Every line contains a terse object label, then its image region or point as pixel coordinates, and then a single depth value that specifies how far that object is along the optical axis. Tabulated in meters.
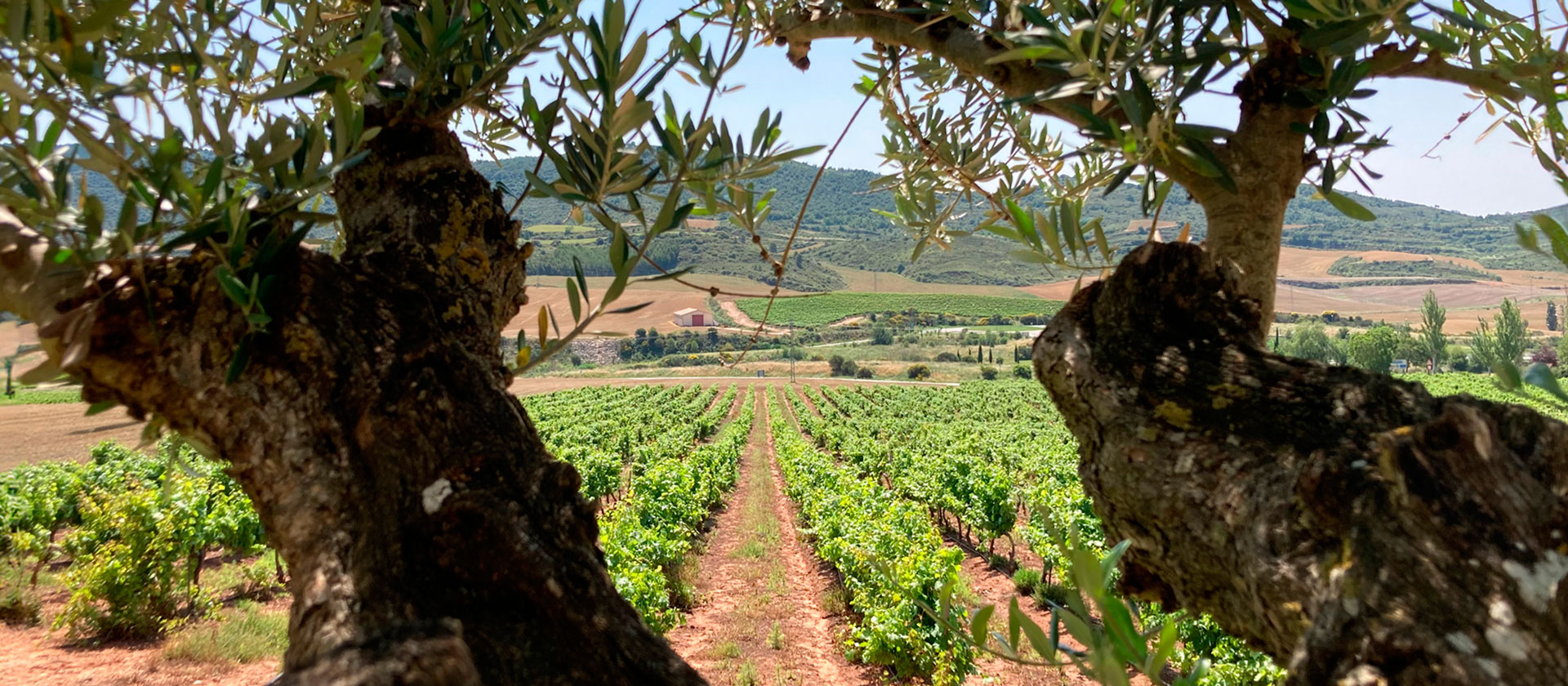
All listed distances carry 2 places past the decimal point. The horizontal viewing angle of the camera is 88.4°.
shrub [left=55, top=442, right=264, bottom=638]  8.91
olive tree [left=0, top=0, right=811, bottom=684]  0.99
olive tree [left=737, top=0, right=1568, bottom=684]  0.72
